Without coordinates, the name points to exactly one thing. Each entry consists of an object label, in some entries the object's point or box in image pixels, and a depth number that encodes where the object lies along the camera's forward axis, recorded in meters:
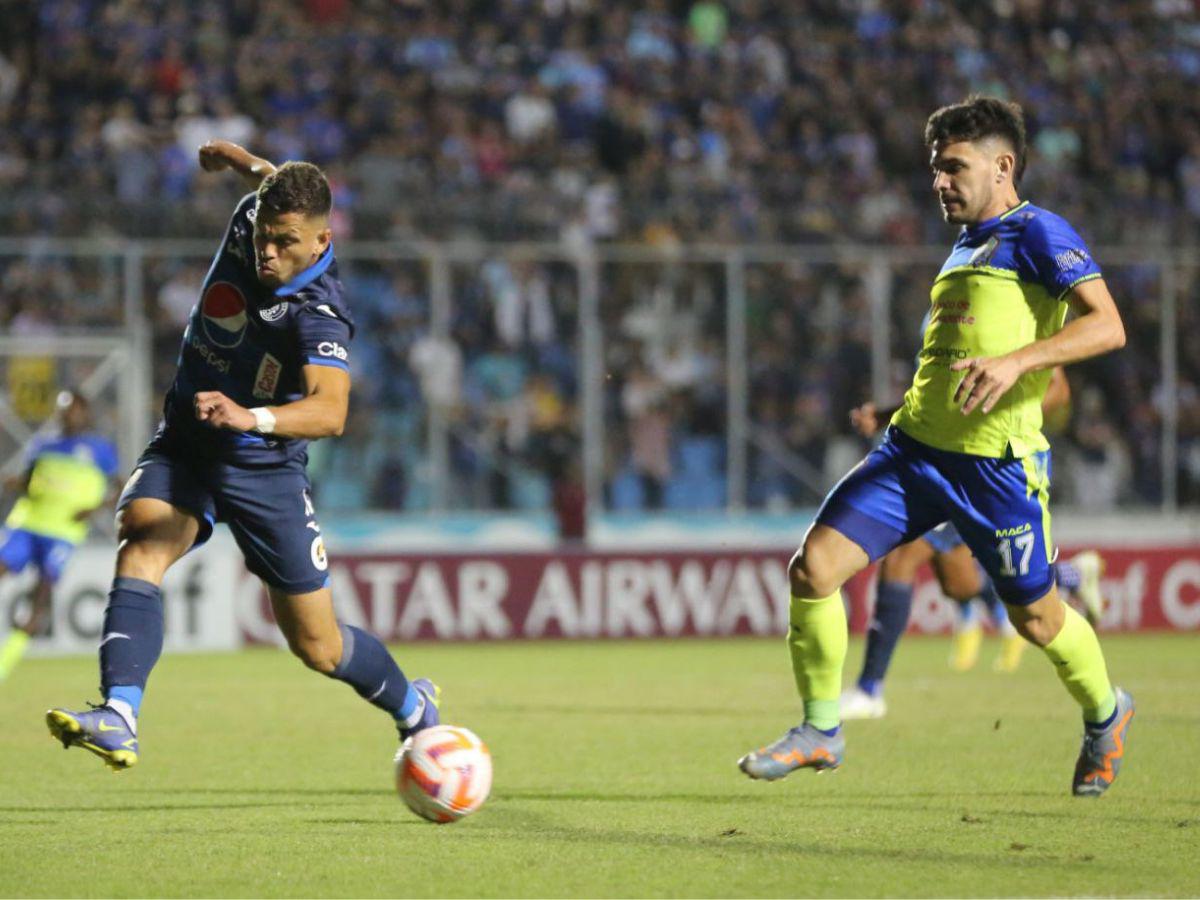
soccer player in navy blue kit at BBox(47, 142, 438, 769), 13.66
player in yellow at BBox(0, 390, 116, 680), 28.58
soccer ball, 13.18
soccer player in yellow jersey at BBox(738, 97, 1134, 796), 14.16
